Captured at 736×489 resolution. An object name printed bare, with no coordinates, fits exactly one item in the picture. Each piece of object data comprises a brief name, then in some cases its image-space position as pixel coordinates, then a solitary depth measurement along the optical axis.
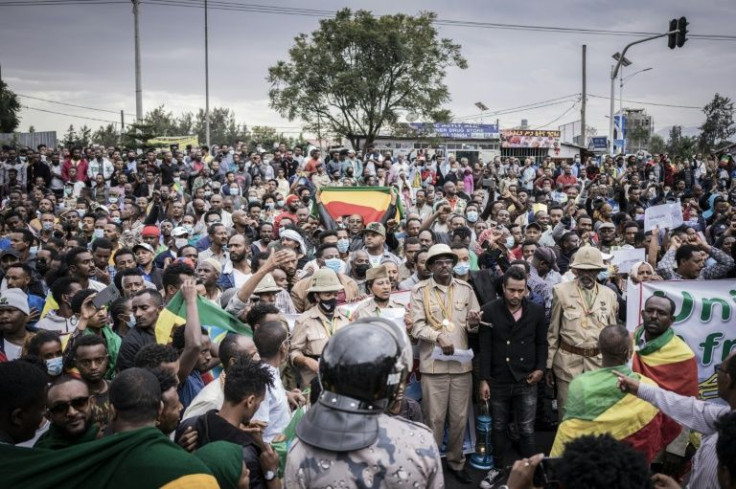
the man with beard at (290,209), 11.00
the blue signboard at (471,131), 47.12
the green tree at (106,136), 50.81
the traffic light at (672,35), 19.92
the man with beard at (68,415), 3.18
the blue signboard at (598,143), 52.63
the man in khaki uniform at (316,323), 5.36
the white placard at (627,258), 7.04
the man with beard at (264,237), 9.03
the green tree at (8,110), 35.12
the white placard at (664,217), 8.66
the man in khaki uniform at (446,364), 5.77
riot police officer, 2.13
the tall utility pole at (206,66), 33.41
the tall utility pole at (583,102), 32.56
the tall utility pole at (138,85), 25.94
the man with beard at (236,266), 7.35
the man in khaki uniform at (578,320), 5.80
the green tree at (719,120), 50.44
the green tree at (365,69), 27.47
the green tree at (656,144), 71.28
